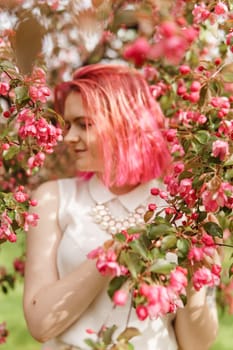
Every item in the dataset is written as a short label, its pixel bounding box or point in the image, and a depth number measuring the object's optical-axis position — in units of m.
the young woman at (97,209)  1.98
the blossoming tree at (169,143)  1.36
